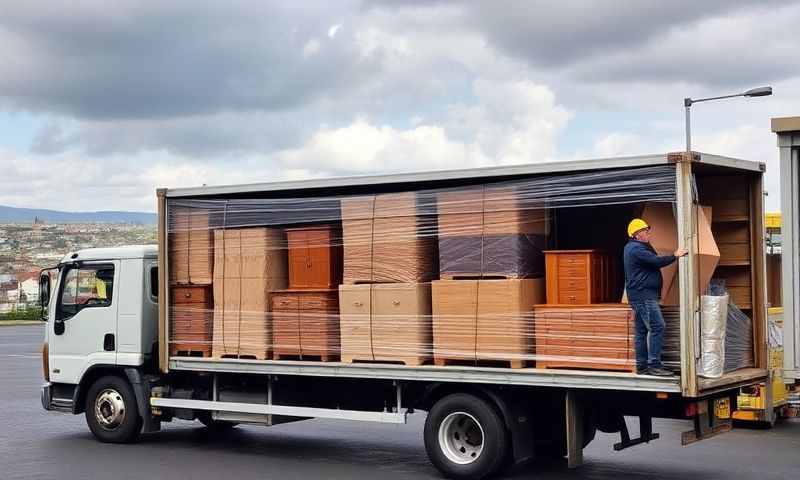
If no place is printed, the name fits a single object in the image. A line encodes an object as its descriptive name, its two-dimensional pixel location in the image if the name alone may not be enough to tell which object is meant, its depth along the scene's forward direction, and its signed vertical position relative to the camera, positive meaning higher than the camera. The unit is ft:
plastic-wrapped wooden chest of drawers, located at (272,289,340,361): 37.04 -0.49
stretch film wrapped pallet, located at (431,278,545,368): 33.01 -0.32
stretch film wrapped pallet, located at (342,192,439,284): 35.27 +2.24
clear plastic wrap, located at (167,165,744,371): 32.45 +1.17
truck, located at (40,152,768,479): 31.17 -1.90
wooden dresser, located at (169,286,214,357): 40.16 -0.39
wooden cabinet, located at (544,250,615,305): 32.58 +0.92
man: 30.30 +0.25
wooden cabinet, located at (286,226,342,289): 37.65 +1.77
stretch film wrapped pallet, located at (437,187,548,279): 33.40 +2.26
